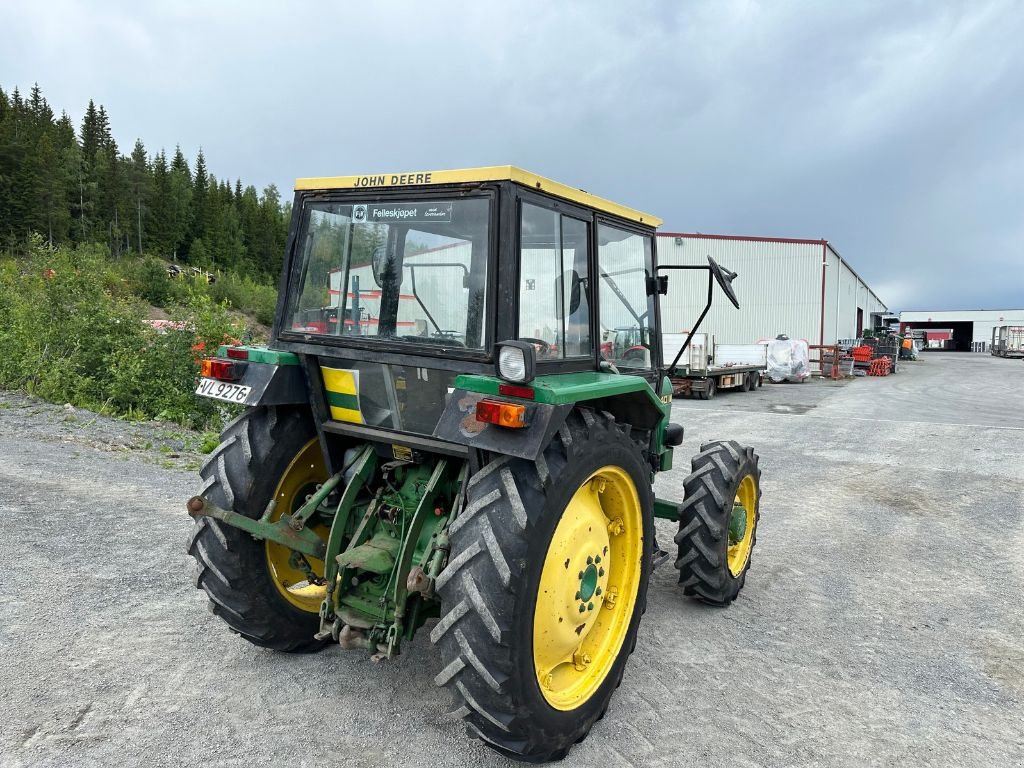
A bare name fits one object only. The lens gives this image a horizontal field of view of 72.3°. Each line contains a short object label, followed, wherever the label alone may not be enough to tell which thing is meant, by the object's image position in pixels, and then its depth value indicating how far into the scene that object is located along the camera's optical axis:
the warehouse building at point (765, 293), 30.42
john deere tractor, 2.76
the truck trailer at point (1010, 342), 45.47
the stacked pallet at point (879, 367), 28.80
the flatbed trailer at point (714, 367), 18.86
